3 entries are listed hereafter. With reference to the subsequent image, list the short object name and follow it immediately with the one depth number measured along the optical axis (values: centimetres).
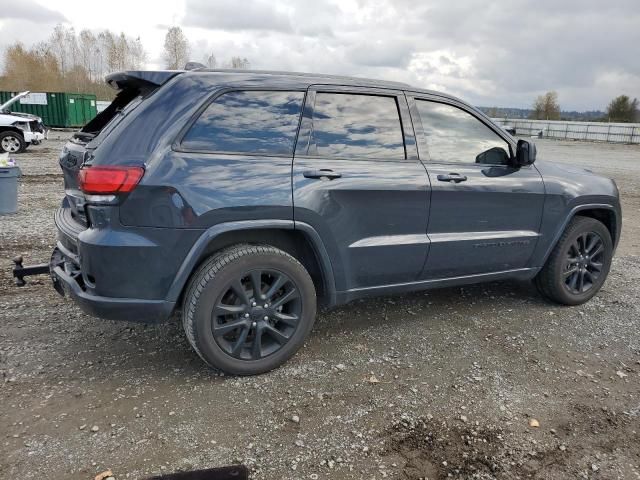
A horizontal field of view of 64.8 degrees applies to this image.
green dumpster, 2879
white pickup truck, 1566
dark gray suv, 284
